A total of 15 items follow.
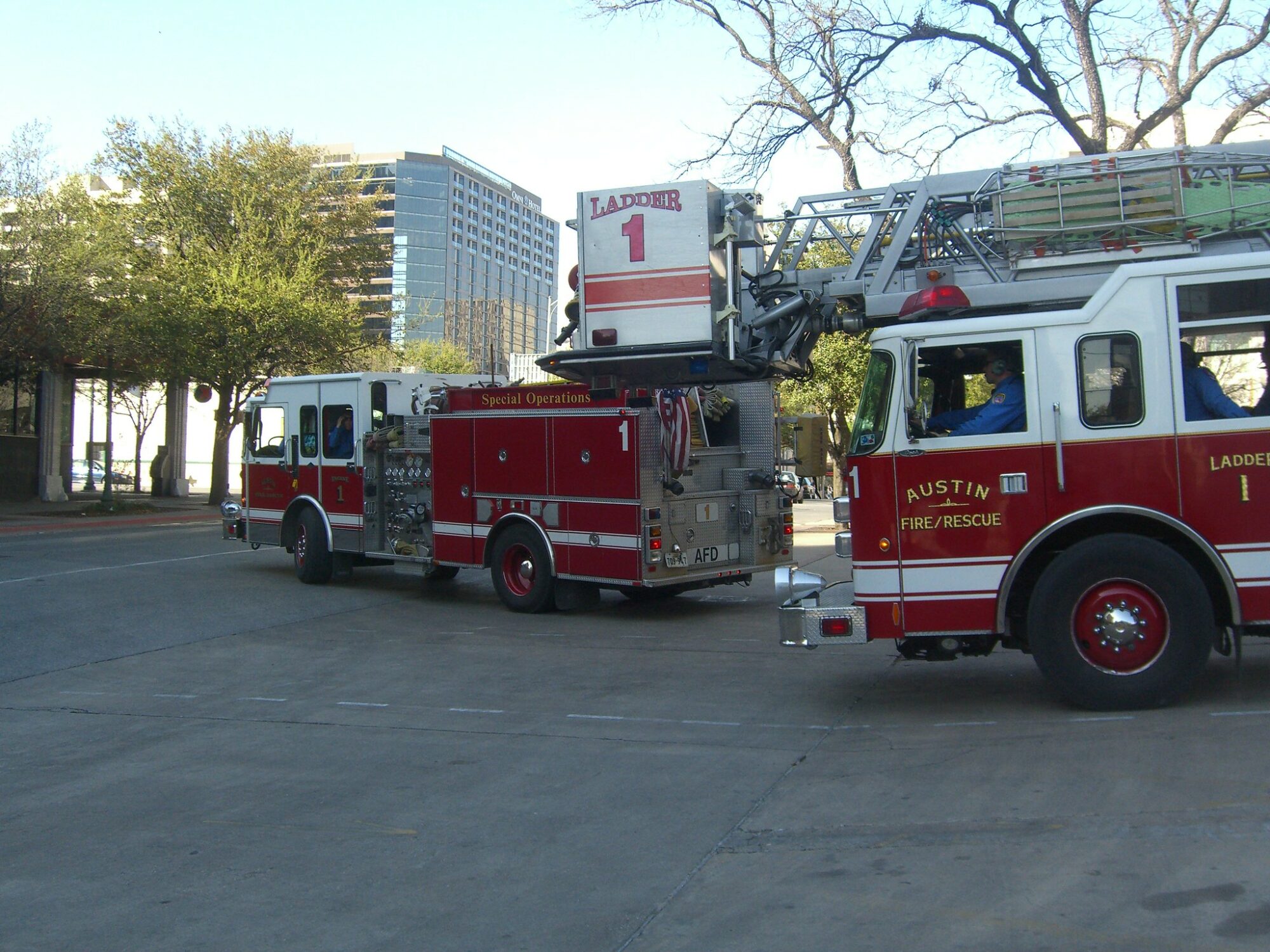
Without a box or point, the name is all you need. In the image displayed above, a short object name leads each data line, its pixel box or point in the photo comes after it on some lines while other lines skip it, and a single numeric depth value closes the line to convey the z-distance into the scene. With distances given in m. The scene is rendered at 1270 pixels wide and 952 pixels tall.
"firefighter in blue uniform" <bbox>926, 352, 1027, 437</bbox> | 7.08
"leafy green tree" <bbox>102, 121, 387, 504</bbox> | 29.98
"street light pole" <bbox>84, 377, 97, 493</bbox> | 35.78
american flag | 11.98
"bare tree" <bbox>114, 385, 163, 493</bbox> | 32.88
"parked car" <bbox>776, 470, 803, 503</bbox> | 13.31
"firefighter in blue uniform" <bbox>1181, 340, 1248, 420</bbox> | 6.83
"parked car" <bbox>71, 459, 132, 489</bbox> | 44.28
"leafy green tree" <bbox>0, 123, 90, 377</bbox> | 26.16
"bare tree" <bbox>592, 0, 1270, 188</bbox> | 17.77
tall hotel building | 177.38
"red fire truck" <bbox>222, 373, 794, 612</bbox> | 12.00
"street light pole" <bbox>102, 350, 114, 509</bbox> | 29.23
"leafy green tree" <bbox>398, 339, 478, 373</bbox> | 66.19
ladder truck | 6.78
